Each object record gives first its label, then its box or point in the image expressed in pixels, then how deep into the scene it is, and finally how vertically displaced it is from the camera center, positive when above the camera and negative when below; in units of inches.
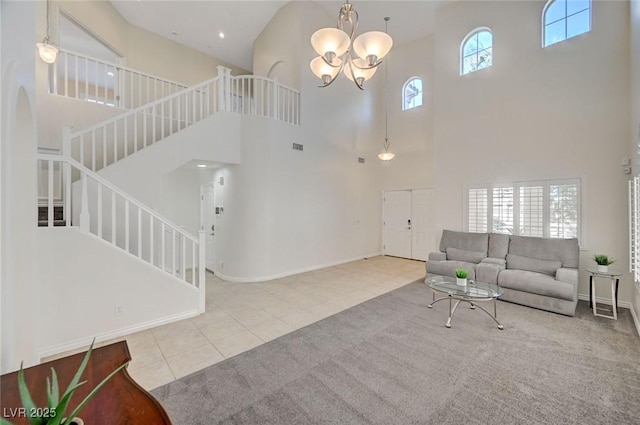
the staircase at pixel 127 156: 122.2 +32.8
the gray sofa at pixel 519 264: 145.8 -35.4
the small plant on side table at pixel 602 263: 143.1 -28.2
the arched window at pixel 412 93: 293.3 +134.0
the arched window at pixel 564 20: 167.2 +126.3
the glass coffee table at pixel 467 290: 128.0 -40.4
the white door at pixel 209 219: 245.6 -7.6
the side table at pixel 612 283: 137.1 -39.7
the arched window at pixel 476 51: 208.7 +131.0
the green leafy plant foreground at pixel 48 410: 29.7 -23.1
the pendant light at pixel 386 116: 311.4 +114.8
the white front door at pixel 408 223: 288.7 -13.7
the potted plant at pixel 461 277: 140.3 -35.2
